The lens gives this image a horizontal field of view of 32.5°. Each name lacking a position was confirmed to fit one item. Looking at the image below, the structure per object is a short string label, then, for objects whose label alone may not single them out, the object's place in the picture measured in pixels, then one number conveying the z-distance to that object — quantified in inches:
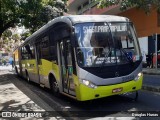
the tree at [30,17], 919.0
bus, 303.4
